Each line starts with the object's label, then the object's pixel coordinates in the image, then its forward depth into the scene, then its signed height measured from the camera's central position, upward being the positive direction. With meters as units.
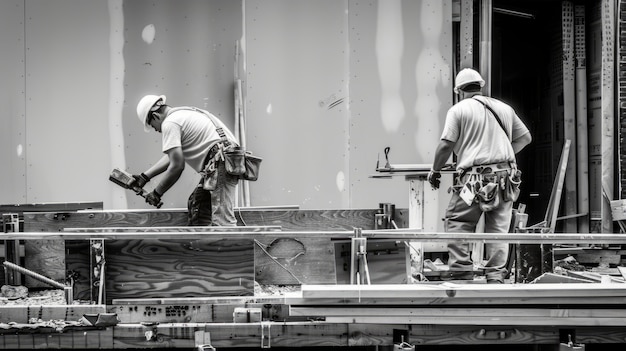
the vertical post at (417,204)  12.80 -0.35
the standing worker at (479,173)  11.37 -0.05
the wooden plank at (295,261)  10.84 -0.77
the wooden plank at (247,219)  11.30 -0.45
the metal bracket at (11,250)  10.41 -0.63
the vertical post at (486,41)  16.98 +1.64
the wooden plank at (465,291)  6.87 -0.65
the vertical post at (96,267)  7.76 -0.57
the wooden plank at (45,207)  12.18 -0.35
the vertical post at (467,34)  16.86 +1.73
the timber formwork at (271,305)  7.01 -0.76
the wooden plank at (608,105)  17.47 +0.83
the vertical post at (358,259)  7.83 -0.54
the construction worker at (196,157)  11.40 +0.12
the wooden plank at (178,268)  7.95 -0.60
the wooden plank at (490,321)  7.02 -0.82
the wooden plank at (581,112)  18.70 +0.79
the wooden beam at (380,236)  7.61 -0.40
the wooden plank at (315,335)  7.19 -0.91
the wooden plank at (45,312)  7.41 -0.80
